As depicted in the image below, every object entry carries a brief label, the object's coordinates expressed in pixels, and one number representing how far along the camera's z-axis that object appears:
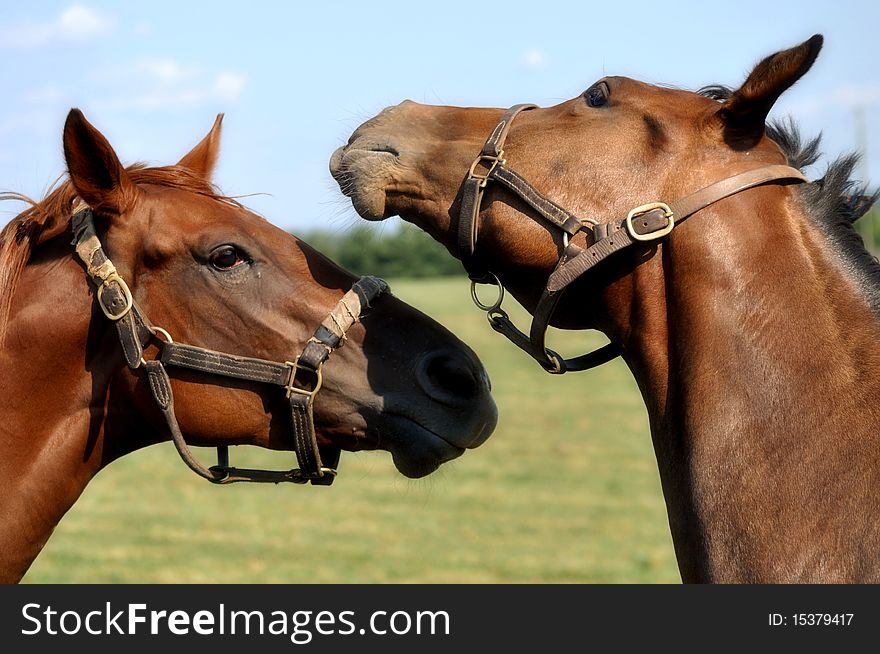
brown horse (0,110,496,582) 7.52
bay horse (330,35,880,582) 6.16
